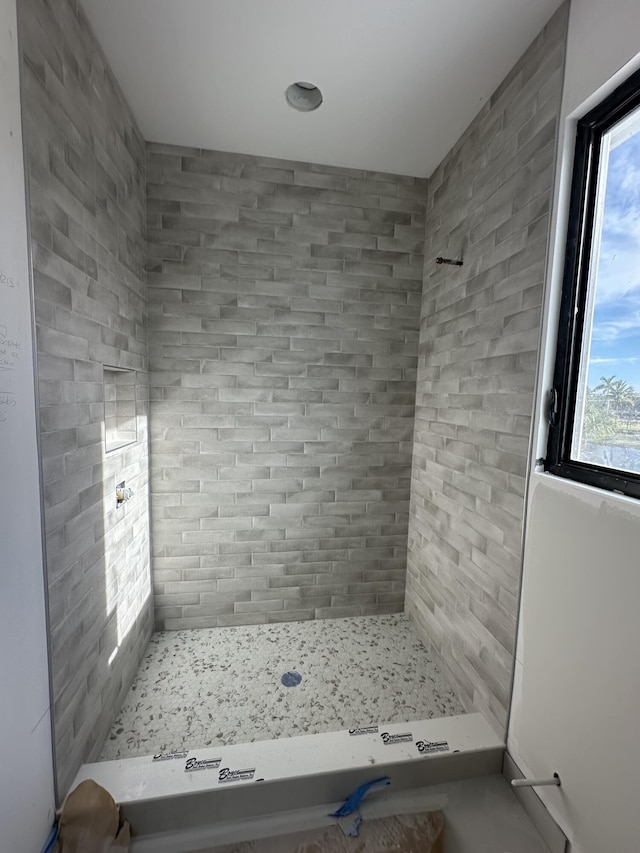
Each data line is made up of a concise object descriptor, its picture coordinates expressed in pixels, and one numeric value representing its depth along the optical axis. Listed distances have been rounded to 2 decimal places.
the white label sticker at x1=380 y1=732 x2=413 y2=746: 1.37
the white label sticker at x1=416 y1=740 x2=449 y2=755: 1.34
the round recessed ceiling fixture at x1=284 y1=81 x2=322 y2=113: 1.52
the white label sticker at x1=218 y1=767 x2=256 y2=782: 1.23
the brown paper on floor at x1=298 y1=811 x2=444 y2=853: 1.14
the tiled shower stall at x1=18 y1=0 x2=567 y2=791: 1.20
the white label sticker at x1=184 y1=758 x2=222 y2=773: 1.26
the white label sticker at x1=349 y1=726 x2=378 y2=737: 1.41
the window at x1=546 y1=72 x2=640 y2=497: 1.00
